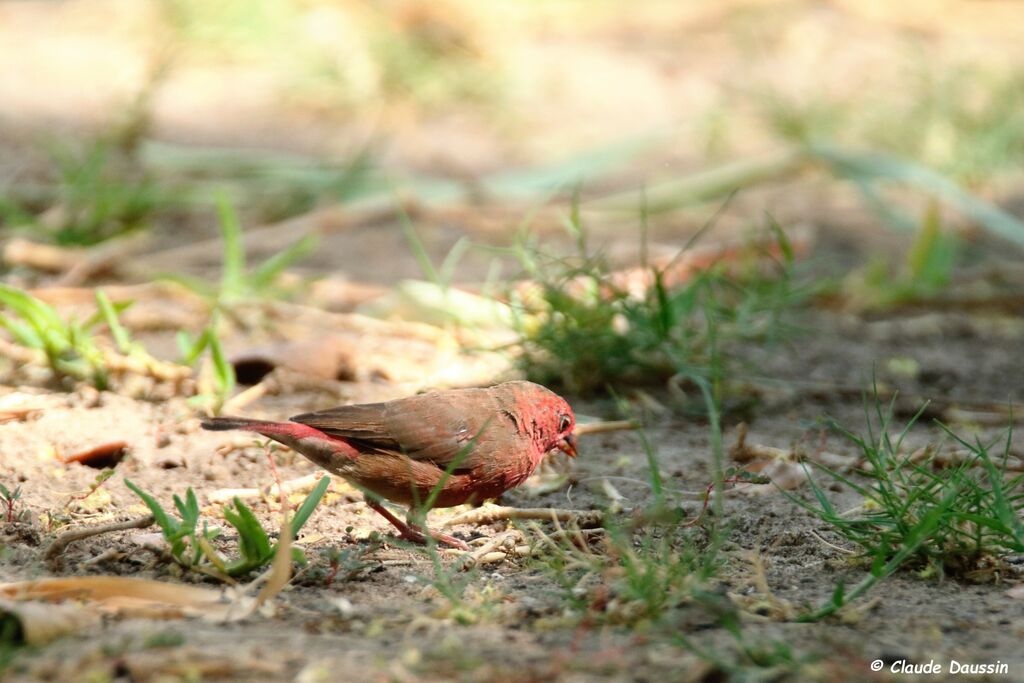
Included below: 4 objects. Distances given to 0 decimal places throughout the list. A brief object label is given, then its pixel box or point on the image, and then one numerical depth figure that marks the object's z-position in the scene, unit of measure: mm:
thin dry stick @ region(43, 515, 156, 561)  5023
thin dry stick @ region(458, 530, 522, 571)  5398
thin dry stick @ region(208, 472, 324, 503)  5926
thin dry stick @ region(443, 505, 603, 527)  5840
